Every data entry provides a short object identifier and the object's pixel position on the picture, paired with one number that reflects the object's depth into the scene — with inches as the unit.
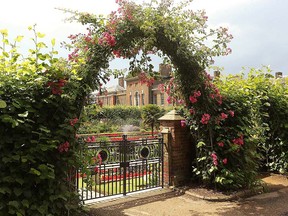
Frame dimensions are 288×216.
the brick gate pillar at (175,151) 238.8
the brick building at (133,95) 1756.3
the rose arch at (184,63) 168.9
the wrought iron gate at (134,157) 215.0
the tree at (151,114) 822.5
